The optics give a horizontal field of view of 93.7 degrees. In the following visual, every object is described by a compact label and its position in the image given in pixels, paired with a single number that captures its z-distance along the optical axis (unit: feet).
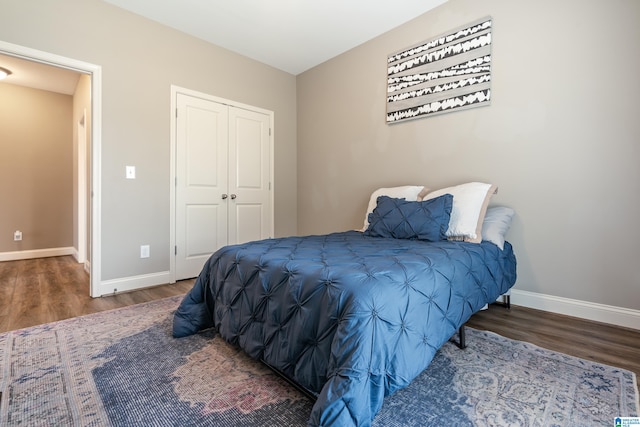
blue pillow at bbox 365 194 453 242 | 7.22
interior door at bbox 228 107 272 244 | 12.32
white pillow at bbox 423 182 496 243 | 7.20
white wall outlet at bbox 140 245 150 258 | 9.94
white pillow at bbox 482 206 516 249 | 7.25
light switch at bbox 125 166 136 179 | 9.61
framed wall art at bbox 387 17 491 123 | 8.41
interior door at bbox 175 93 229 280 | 10.81
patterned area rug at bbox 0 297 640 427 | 3.79
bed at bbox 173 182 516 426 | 3.39
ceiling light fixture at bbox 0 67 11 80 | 12.49
